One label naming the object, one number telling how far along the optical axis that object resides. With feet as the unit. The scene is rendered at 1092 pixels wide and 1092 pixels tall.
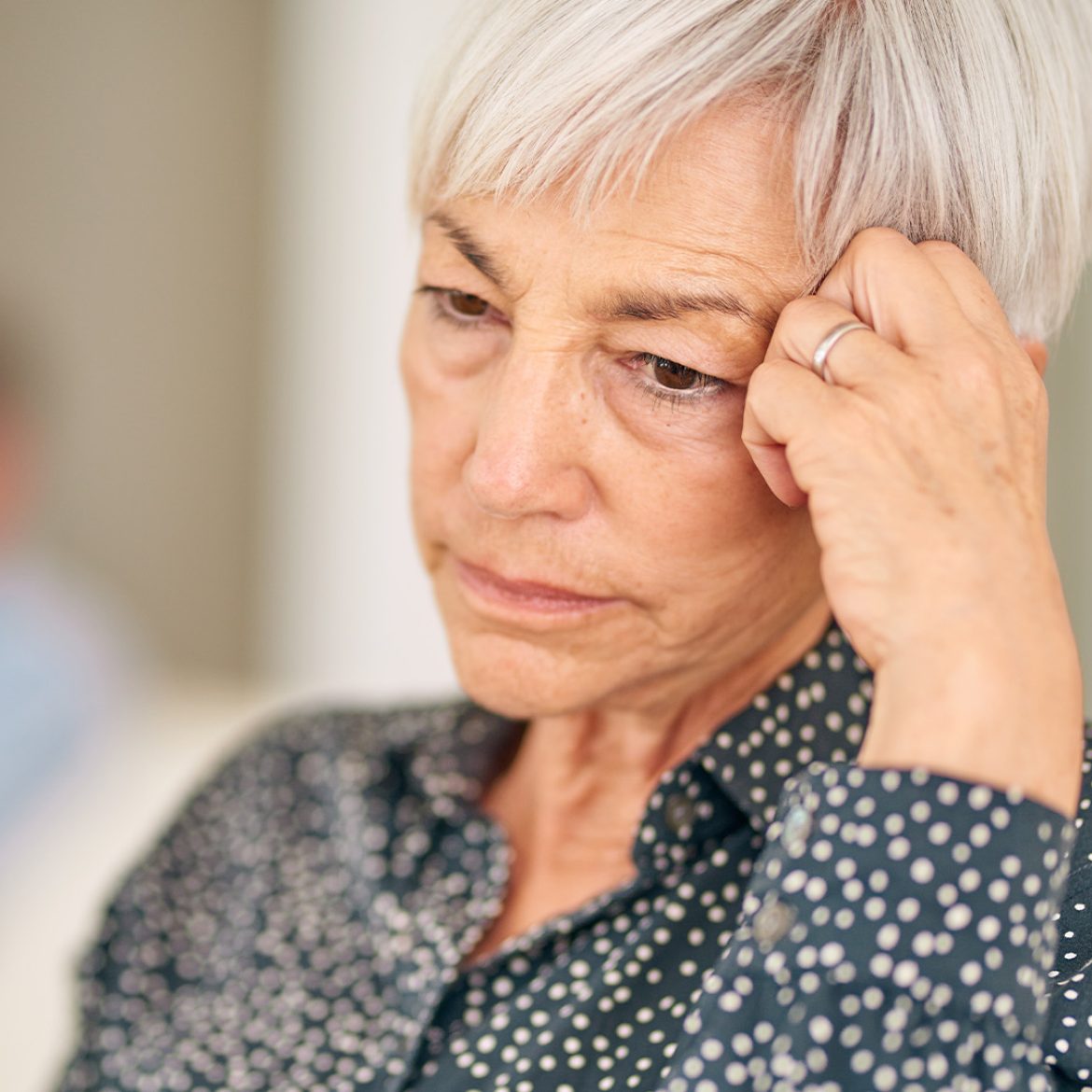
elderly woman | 2.49
